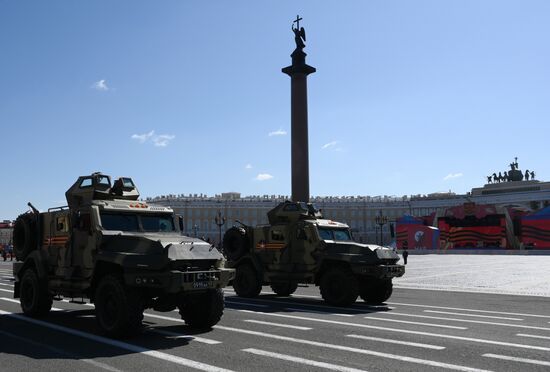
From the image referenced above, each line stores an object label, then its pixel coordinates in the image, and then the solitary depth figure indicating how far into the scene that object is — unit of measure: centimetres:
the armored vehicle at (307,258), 1606
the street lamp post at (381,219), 7128
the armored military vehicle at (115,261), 995
